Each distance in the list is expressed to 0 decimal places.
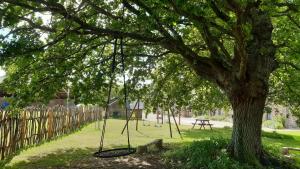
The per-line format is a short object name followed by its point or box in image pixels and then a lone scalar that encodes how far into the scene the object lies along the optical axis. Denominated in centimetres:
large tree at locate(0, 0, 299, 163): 919
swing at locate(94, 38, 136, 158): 864
